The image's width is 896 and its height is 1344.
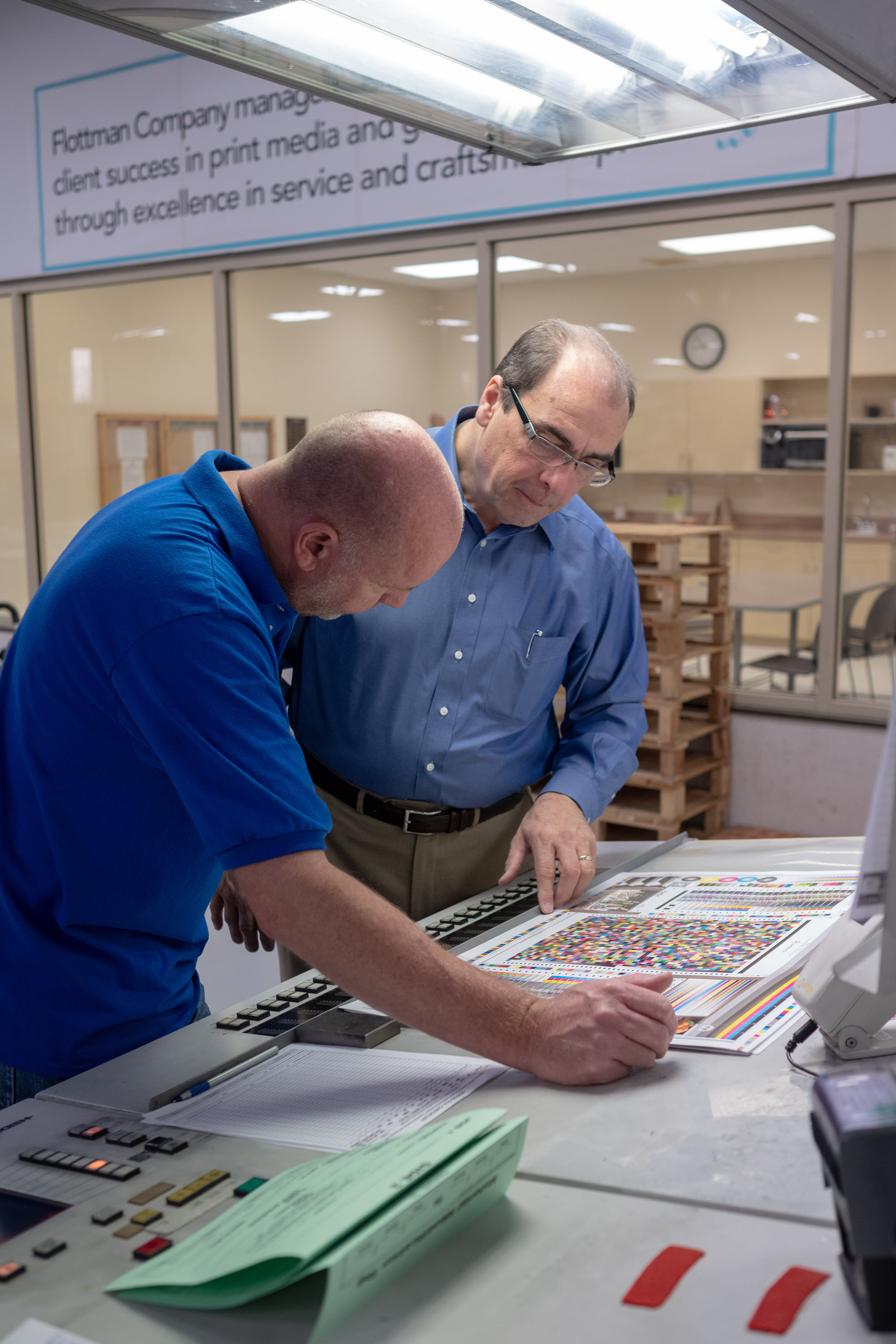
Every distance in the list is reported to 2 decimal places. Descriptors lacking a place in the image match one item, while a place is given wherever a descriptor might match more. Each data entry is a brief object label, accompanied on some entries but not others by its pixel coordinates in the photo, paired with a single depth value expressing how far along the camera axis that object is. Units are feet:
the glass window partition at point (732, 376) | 16.08
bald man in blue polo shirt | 3.80
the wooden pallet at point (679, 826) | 15.10
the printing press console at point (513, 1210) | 2.74
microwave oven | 16.49
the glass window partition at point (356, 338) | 18.42
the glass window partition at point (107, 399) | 22.09
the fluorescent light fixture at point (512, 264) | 17.11
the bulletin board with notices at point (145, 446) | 22.06
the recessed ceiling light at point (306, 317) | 19.93
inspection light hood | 4.24
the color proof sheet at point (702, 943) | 4.46
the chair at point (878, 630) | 15.55
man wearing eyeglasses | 6.61
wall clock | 18.69
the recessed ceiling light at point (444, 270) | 17.72
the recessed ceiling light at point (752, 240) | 15.08
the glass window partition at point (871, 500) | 14.94
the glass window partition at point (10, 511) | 24.23
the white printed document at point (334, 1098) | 3.69
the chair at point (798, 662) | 15.56
